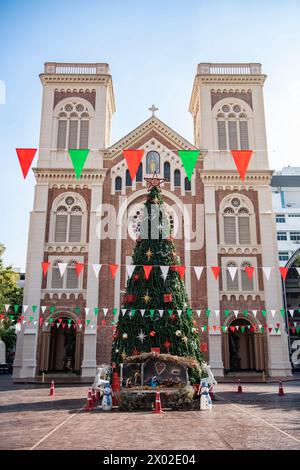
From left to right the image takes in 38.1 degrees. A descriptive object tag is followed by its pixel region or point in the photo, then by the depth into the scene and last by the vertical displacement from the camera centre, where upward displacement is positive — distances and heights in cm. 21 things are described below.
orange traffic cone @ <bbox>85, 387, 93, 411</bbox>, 1567 -171
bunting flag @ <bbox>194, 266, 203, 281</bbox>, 2766 +526
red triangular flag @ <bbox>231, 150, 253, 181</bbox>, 1692 +747
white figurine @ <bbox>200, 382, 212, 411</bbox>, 1588 -161
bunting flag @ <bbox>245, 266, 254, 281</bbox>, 2955 +562
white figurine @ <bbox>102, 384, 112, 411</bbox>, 1594 -166
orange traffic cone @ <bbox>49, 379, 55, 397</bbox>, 2077 -176
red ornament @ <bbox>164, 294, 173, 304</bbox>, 1862 +234
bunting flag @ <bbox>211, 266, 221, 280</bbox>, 2868 +544
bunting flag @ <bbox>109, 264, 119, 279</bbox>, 2856 +556
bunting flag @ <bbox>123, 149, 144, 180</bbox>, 1681 +740
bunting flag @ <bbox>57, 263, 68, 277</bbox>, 2716 +526
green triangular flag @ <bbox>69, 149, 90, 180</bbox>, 1627 +717
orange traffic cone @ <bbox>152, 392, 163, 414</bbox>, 1513 -170
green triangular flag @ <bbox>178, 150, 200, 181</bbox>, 1664 +736
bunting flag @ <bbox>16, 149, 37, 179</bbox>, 1539 +675
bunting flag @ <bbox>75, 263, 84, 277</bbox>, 2986 +585
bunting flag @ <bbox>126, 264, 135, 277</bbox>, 2009 +419
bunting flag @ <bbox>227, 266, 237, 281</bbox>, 2816 +533
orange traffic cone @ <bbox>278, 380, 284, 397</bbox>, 2028 -168
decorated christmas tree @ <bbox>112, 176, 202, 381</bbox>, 1817 +219
